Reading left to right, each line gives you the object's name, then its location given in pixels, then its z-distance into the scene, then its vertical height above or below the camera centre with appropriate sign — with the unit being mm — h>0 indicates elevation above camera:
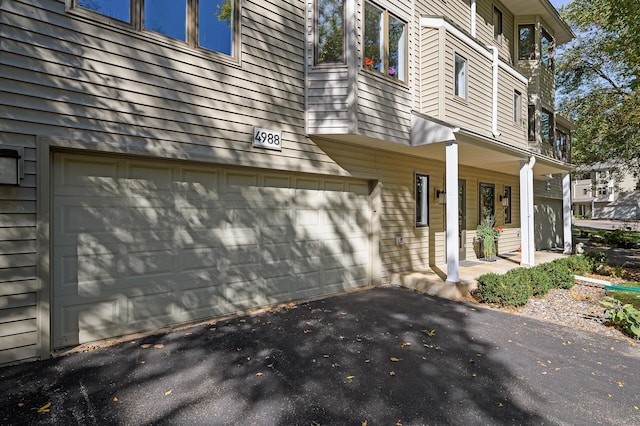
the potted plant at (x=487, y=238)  9047 -679
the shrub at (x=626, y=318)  4344 -1484
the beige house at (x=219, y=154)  3381 +920
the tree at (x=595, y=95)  11509 +4824
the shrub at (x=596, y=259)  8404 -1280
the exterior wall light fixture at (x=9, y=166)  3158 +493
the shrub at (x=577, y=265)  7878 -1286
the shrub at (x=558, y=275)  6793 -1307
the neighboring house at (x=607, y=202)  36988 +1555
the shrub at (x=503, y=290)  5492 -1340
